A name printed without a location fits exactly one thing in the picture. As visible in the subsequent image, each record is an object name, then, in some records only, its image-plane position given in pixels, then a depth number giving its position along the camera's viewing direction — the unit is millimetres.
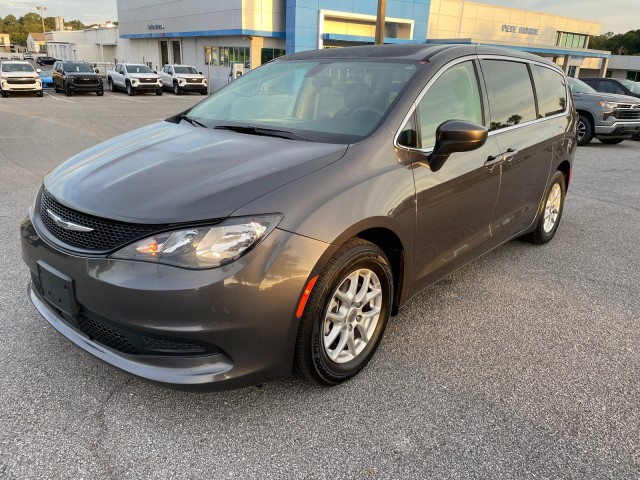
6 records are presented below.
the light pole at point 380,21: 16462
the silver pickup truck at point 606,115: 12672
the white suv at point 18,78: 23766
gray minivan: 2135
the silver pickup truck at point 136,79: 28719
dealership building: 35562
